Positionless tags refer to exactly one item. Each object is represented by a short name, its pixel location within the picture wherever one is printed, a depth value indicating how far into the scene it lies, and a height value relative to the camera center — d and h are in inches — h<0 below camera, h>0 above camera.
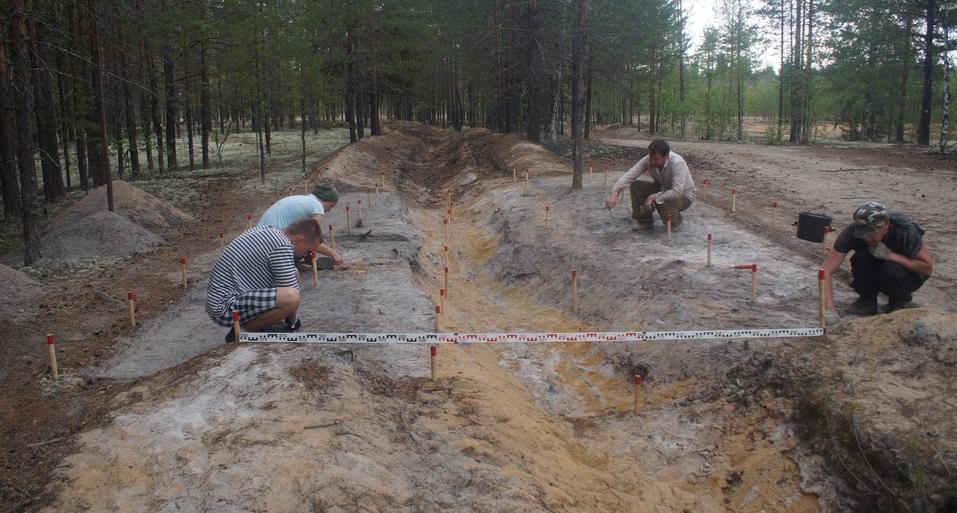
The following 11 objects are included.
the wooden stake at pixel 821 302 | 247.4 -56.9
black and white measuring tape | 244.4 -71.1
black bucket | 433.0 -49.6
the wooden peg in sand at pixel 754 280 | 300.5 -59.5
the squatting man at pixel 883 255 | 254.4 -42.1
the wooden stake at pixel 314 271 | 344.8 -57.2
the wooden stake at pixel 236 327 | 237.3 -59.6
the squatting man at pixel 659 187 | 433.4 -21.6
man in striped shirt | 242.1 -44.0
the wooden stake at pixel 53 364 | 238.0 -72.9
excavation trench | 163.3 -79.8
